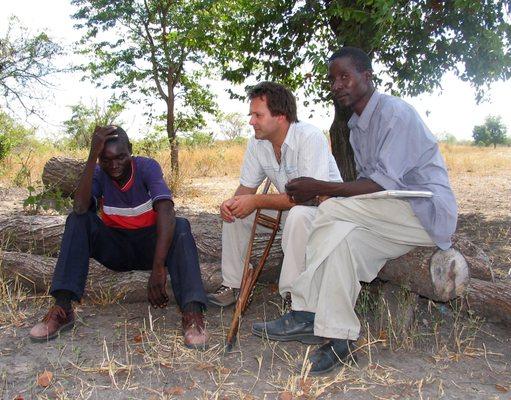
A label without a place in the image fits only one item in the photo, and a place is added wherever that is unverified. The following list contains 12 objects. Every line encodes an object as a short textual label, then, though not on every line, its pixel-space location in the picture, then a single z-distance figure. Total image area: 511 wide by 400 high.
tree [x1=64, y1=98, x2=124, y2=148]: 10.94
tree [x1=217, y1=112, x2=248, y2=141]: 38.72
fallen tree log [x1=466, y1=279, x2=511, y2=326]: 3.85
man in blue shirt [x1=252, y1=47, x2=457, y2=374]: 3.15
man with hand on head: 3.60
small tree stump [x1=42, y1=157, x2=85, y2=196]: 8.02
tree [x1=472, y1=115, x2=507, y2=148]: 39.62
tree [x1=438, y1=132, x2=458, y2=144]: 48.33
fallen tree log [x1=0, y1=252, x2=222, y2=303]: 4.25
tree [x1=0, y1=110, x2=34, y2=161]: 14.66
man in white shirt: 3.50
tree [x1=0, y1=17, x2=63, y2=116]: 13.93
